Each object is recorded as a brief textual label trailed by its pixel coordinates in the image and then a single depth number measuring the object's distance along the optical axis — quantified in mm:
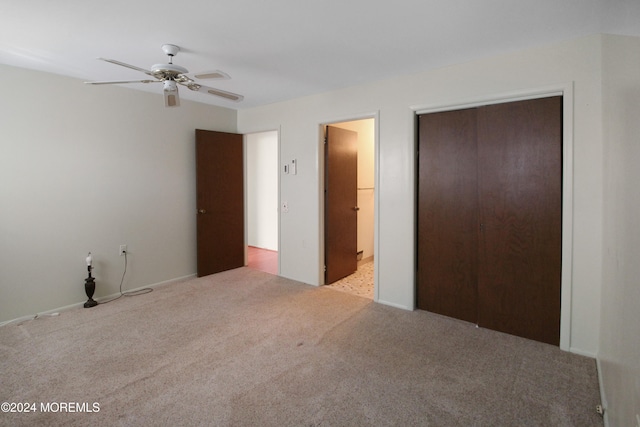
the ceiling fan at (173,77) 2426
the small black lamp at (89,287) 3539
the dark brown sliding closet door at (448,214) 3098
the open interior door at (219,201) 4656
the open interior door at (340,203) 4312
